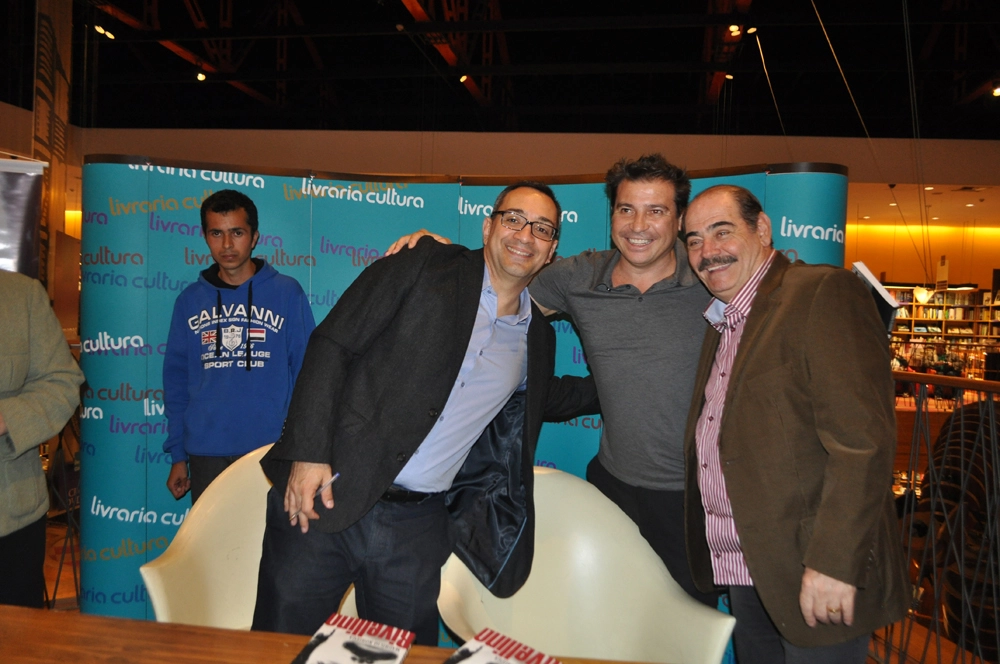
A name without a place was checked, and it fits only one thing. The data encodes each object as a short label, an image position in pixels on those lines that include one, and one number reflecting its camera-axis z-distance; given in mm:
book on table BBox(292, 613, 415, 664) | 1144
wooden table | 1161
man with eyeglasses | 1739
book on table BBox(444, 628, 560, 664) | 1159
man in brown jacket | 1448
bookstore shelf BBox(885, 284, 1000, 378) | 13203
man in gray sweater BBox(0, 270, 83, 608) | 1914
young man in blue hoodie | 2869
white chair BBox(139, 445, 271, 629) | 1872
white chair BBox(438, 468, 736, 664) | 1952
